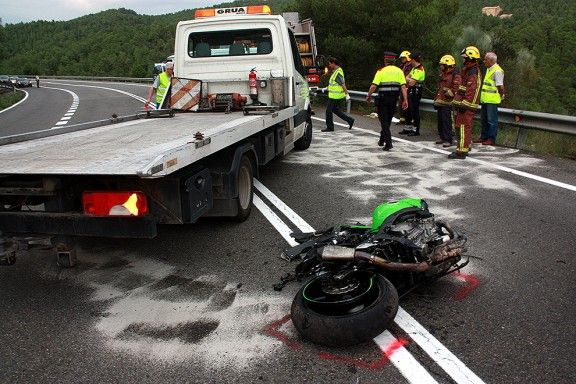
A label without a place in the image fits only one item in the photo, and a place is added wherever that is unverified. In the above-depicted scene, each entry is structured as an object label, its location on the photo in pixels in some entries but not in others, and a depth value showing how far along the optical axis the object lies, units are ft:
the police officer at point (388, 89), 29.91
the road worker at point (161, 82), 28.81
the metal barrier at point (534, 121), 27.43
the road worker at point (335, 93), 37.42
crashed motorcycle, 9.45
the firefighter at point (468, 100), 27.22
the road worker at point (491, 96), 30.22
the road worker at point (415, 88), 36.32
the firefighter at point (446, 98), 31.71
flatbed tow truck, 11.00
